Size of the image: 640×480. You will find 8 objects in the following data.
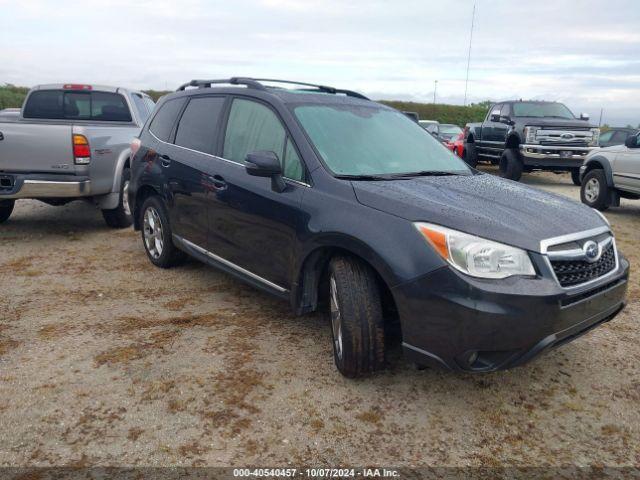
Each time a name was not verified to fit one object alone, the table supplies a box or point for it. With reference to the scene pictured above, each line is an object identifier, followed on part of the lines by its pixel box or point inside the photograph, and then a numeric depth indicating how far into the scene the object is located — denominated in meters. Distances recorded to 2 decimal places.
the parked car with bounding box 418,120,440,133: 17.68
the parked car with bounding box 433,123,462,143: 18.07
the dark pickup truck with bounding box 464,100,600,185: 12.37
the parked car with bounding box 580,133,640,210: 8.71
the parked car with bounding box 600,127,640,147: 18.33
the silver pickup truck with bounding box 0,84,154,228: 6.01
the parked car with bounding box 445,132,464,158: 15.50
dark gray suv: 2.73
